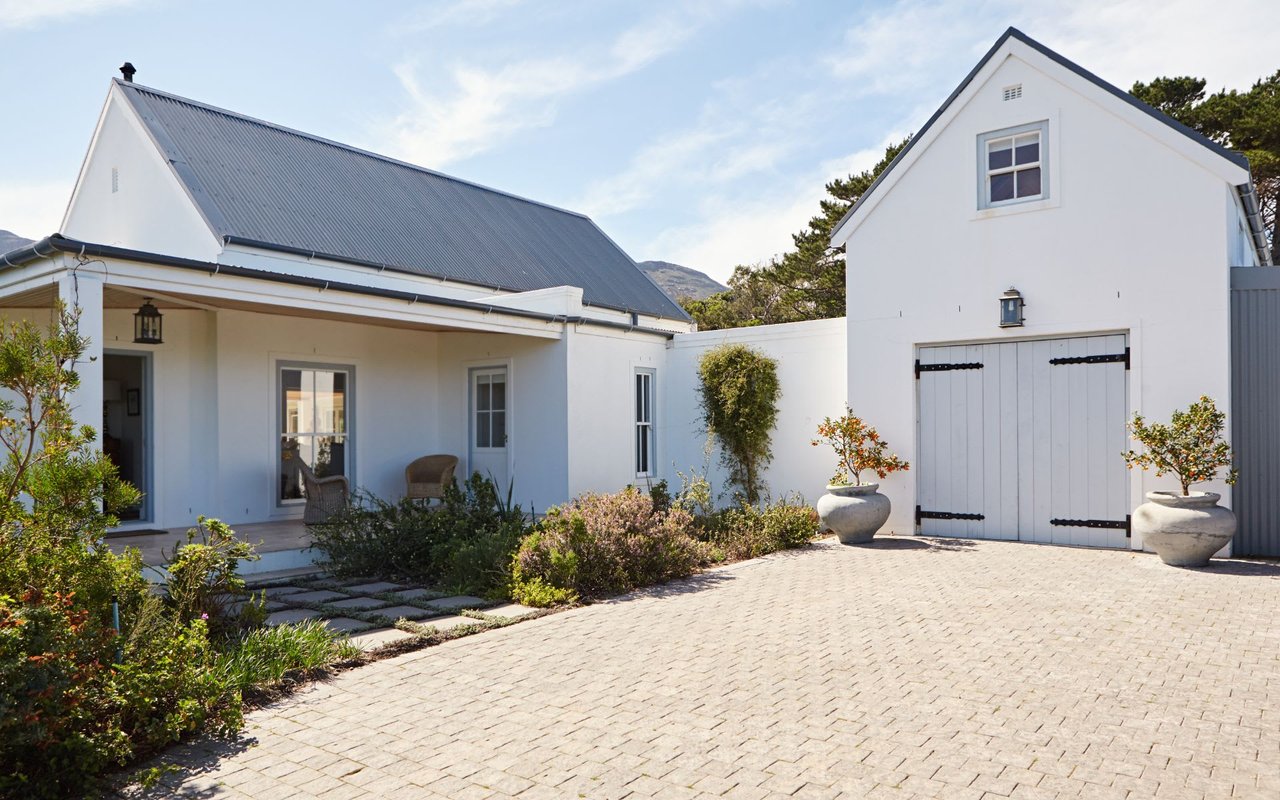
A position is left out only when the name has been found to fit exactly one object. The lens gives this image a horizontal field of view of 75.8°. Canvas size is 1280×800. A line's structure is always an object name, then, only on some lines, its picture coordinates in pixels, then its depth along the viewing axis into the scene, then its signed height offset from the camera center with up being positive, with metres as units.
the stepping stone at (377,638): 5.45 -1.53
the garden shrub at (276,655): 4.53 -1.43
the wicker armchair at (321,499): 9.32 -0.99
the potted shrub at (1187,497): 7.71 -0.86
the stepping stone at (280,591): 6.96 -1.54
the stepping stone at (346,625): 5.82 -1.53
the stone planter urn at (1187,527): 7.68 -1.14
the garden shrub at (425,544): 7.29 -1.24
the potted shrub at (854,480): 9.59 -0.89
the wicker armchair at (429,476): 11.43 -0.91
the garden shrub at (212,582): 5.08 -1.06
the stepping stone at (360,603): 6.48 -1.53
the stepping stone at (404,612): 6.23 -1.54
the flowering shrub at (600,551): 6.97 -1.25
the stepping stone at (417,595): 6.81 -1.53
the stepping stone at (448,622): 5.96 -1.55
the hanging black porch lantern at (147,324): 8.72 +0.97
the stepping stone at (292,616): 5.99 -1.52
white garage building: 8.60 +1.31
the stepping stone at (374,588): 7.15 -1.55
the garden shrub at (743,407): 11.59 +0.04
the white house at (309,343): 9.58 +0.95
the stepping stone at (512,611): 6.37 -1.57
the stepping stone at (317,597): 6.74 -1.54
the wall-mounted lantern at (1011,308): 9.40 +1.14
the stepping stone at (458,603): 6.52 -1.54
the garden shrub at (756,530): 9.15 -1.42
